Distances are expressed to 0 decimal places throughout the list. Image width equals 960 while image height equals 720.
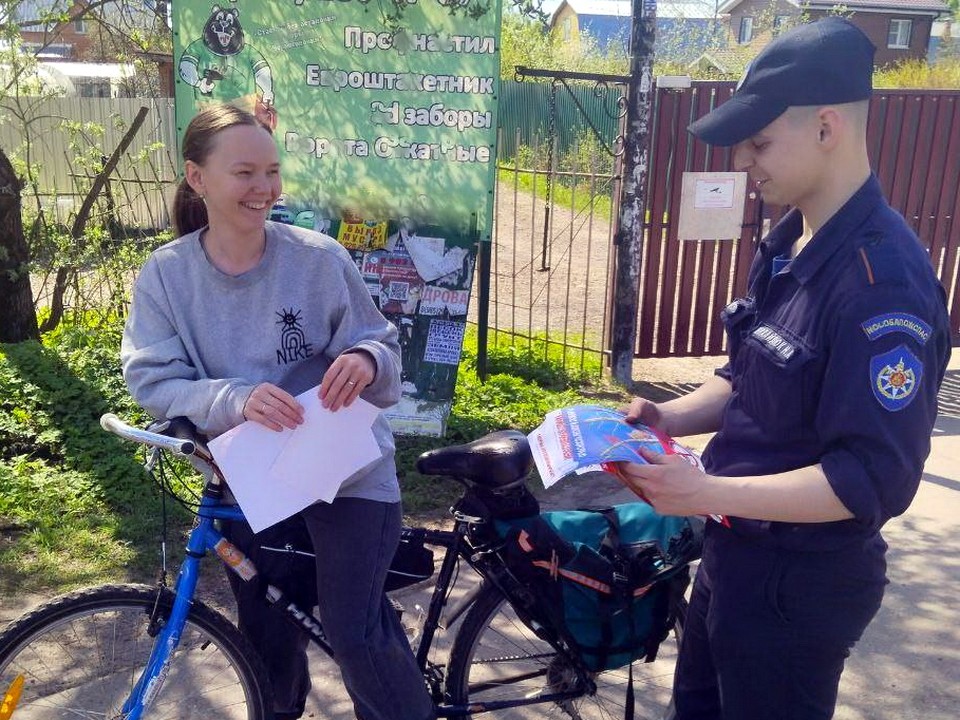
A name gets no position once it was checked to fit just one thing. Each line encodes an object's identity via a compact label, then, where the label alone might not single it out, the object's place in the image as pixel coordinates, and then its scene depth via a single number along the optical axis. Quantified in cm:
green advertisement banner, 475
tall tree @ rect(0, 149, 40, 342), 628
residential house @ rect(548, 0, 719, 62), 2919
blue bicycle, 228
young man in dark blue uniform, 163
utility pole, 579
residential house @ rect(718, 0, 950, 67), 4162
